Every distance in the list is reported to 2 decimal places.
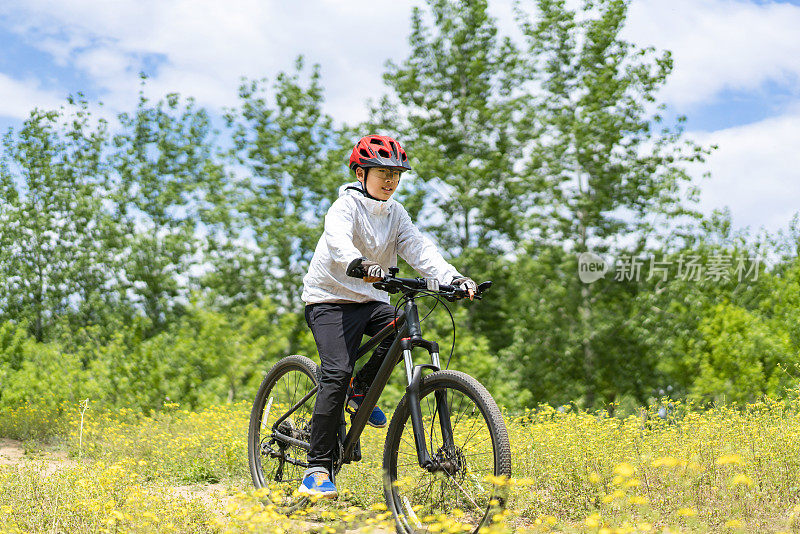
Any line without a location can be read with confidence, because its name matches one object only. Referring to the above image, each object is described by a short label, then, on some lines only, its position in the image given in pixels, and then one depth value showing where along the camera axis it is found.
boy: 4.13
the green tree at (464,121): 21.91
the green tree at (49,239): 22.78
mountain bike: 3.44
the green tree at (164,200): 23.27
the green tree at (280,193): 21.92
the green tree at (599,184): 21.02
